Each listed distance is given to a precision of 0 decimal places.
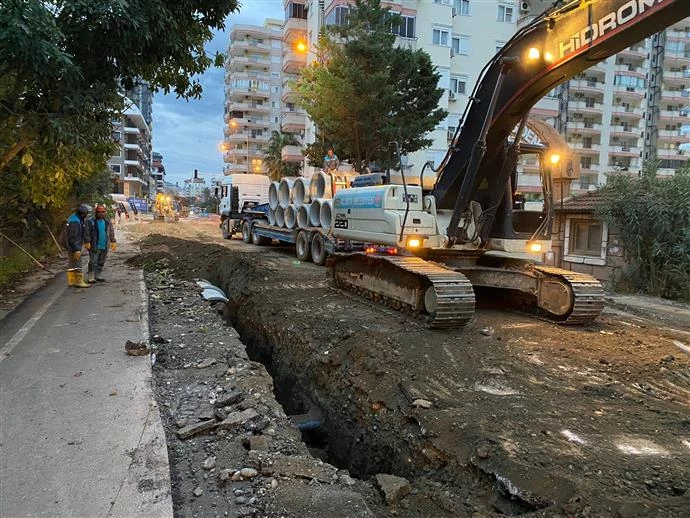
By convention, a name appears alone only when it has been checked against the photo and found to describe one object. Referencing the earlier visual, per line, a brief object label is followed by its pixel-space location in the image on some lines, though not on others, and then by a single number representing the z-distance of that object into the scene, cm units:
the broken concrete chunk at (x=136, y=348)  569
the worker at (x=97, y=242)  1061
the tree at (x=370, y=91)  2077
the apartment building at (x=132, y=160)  8119
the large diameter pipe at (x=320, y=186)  1483
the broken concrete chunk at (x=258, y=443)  386
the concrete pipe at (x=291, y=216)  1636
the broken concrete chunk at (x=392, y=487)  361
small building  1354
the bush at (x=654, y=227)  1175
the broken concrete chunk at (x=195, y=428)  399
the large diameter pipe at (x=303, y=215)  1556
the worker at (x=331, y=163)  1554
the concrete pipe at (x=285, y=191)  1720
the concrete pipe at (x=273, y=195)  1817
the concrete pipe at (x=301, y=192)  1594
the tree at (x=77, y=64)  540
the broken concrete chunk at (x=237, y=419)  416
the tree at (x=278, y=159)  4000
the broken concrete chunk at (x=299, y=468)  353
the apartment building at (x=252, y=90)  7412
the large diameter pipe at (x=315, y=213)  1501
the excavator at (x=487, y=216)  677
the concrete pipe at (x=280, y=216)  1755
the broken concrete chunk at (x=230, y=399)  464
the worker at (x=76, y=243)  977
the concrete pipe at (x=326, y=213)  1447
